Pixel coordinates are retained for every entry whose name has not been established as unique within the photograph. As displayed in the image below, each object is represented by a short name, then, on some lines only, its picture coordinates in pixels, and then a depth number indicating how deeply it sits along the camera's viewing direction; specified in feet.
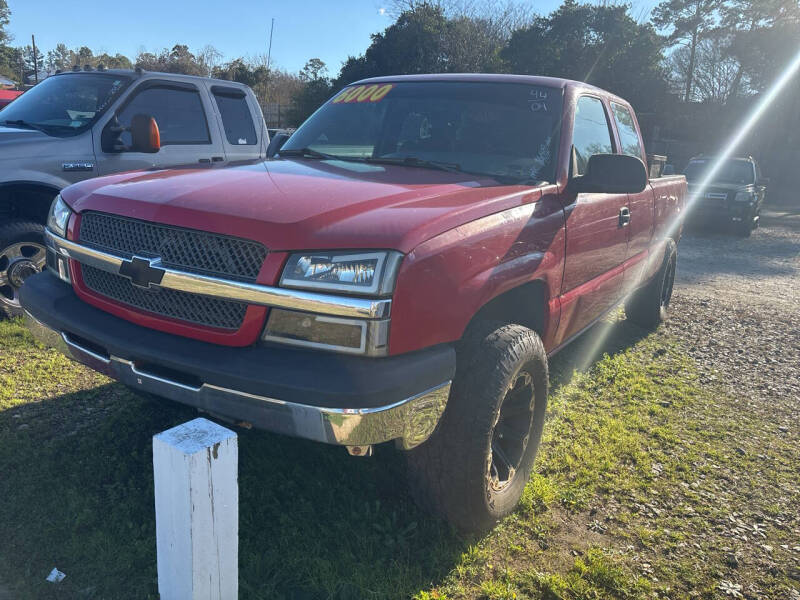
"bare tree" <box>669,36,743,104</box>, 104.99
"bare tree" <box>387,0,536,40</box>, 115.65
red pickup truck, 6.95
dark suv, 45.65
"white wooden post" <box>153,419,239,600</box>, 5.69
